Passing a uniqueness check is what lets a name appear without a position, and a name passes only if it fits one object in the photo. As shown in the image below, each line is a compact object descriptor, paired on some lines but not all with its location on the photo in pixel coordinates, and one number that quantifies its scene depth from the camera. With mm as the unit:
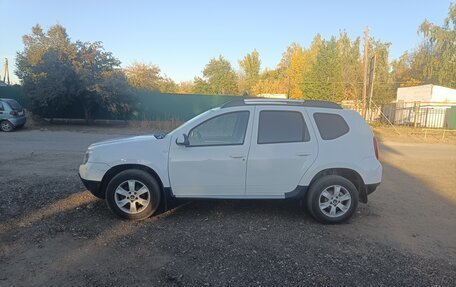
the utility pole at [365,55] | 28406
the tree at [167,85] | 41531
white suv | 5004
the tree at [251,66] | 67938
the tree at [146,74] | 36662
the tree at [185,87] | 49828
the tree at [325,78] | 39000
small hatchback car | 17469
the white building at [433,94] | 34031
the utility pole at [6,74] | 49719
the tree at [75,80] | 19547
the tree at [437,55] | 44156
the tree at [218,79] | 52656
